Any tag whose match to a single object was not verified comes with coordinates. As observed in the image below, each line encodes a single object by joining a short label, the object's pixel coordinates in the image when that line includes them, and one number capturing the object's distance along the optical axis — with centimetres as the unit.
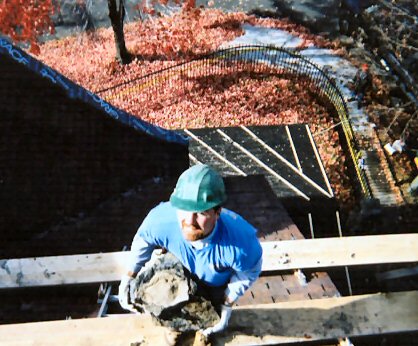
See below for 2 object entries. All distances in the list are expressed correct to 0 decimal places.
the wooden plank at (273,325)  443
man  332
